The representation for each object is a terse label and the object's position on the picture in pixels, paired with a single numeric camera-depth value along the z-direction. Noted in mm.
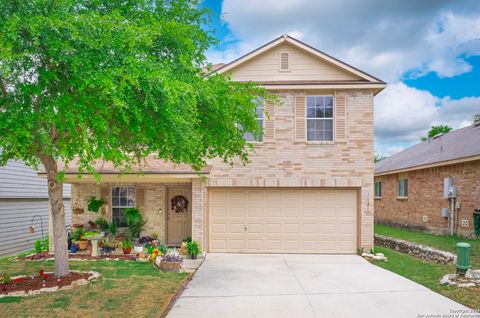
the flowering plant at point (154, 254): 11312
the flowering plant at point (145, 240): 13180
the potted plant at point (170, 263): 10086
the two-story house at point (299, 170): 13320
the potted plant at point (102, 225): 13680
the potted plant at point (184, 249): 12467
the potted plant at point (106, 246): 12555
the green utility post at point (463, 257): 8867
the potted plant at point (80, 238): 12879
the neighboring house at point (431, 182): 16453
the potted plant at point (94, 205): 13688
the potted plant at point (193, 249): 12246
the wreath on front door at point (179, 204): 14352
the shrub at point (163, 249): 12084
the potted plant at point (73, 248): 12773
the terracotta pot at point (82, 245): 12859
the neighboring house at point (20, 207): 15047
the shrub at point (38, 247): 12962
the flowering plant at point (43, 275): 8563
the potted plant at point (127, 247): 12638
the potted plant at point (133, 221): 13469
